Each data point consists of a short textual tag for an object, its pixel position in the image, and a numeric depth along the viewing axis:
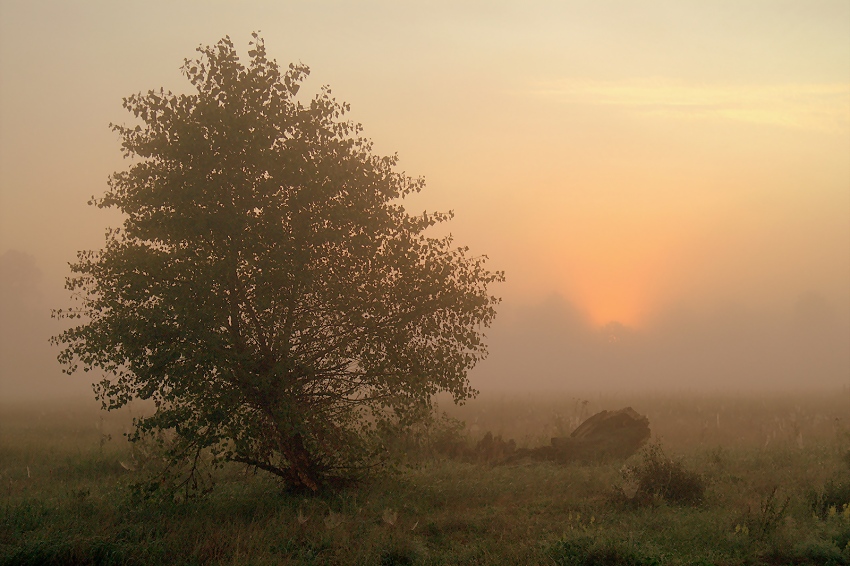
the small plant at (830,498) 14.10
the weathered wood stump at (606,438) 20.90
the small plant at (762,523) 12.15
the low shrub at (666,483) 15.17
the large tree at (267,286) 13.64
